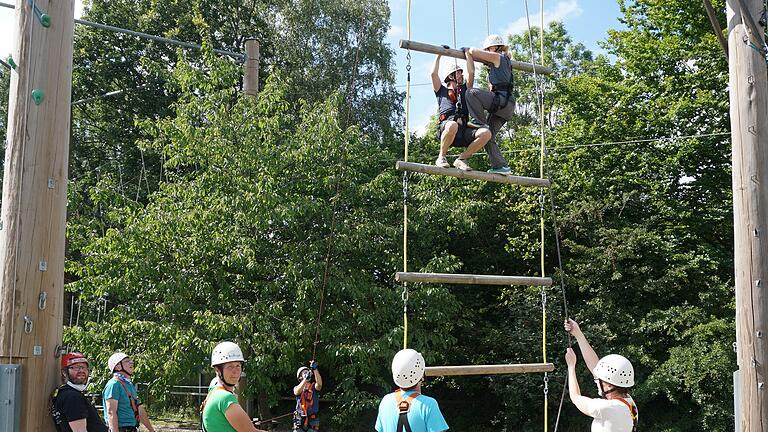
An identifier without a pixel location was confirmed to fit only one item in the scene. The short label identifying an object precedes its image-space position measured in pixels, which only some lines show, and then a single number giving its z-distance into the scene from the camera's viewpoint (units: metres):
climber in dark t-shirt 7.06
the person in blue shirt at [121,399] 6.70
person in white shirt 3.94
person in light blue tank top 3.77
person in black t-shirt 4.69
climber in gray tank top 7.02
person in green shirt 3.78
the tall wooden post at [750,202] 5.83
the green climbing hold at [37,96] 4.69
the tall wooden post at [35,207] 4.59
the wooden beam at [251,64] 10.01
